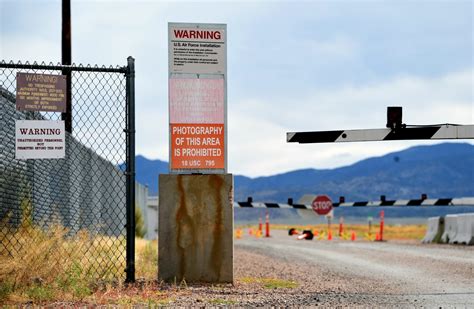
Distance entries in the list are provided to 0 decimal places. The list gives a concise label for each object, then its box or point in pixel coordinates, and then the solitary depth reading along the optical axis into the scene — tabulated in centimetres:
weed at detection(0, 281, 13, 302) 984
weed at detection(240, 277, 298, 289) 1222
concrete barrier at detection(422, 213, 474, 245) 2544
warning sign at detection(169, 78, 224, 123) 1198
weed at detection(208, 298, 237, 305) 976
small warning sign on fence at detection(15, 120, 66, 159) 1123
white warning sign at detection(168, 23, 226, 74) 1210
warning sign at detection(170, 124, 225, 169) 1203
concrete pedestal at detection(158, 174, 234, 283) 1187
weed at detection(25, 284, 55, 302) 998
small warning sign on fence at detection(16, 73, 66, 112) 1138
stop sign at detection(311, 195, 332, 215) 3491
